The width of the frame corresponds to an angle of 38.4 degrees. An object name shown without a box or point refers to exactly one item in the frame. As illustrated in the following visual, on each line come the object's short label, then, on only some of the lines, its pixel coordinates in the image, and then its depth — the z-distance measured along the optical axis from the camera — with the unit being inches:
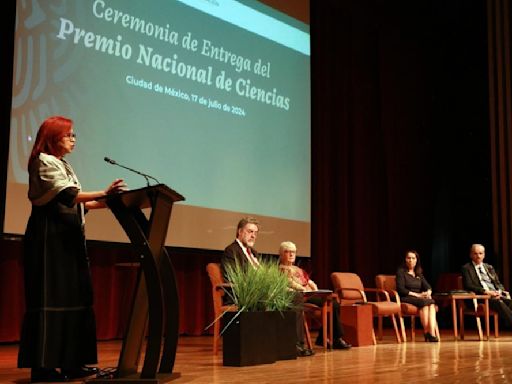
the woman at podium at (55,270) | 130.8
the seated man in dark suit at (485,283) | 297.6
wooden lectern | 124.1
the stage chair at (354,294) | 272.8
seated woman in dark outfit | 282.2
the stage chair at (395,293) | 285.8
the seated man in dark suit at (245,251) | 211.6
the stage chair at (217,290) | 210.2
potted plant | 173.8
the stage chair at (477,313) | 294.5
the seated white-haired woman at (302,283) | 233.3
